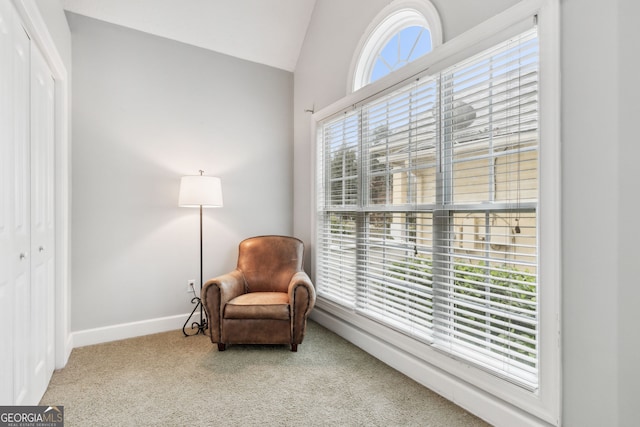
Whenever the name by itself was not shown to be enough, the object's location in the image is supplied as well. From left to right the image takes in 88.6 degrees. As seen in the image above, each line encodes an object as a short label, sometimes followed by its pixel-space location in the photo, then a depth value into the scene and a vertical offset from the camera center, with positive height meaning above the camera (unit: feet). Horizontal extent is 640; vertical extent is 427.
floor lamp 9.30 +0.61
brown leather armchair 8.39 -2.61
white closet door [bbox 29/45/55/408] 6.00 -0.25
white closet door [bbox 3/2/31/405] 4.97 +0.07
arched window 6.83 +4.19
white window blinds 5.24 +0.07
